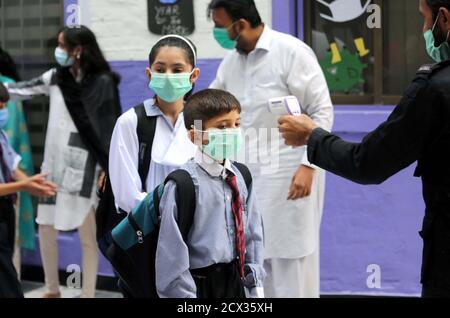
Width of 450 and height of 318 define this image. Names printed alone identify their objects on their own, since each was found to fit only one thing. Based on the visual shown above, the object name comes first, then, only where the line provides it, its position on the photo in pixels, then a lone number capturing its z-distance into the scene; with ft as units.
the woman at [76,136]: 13.51
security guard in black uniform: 7.42
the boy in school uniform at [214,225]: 8.42
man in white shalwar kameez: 12.55
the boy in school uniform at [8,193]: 11.35
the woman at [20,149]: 16.48
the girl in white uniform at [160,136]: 9.80
